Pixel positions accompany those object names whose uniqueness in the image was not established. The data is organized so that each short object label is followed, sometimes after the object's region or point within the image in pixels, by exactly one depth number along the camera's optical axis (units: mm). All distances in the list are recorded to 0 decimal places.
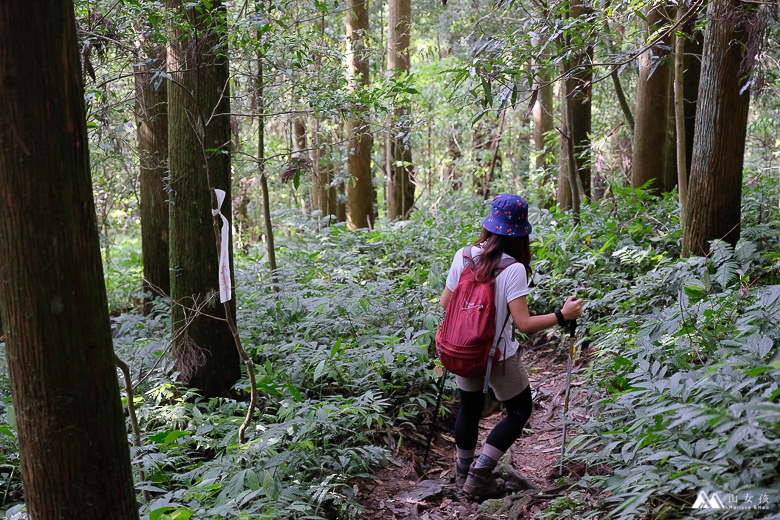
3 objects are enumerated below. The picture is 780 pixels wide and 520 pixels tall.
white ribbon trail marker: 3825
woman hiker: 3820
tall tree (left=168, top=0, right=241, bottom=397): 5195
